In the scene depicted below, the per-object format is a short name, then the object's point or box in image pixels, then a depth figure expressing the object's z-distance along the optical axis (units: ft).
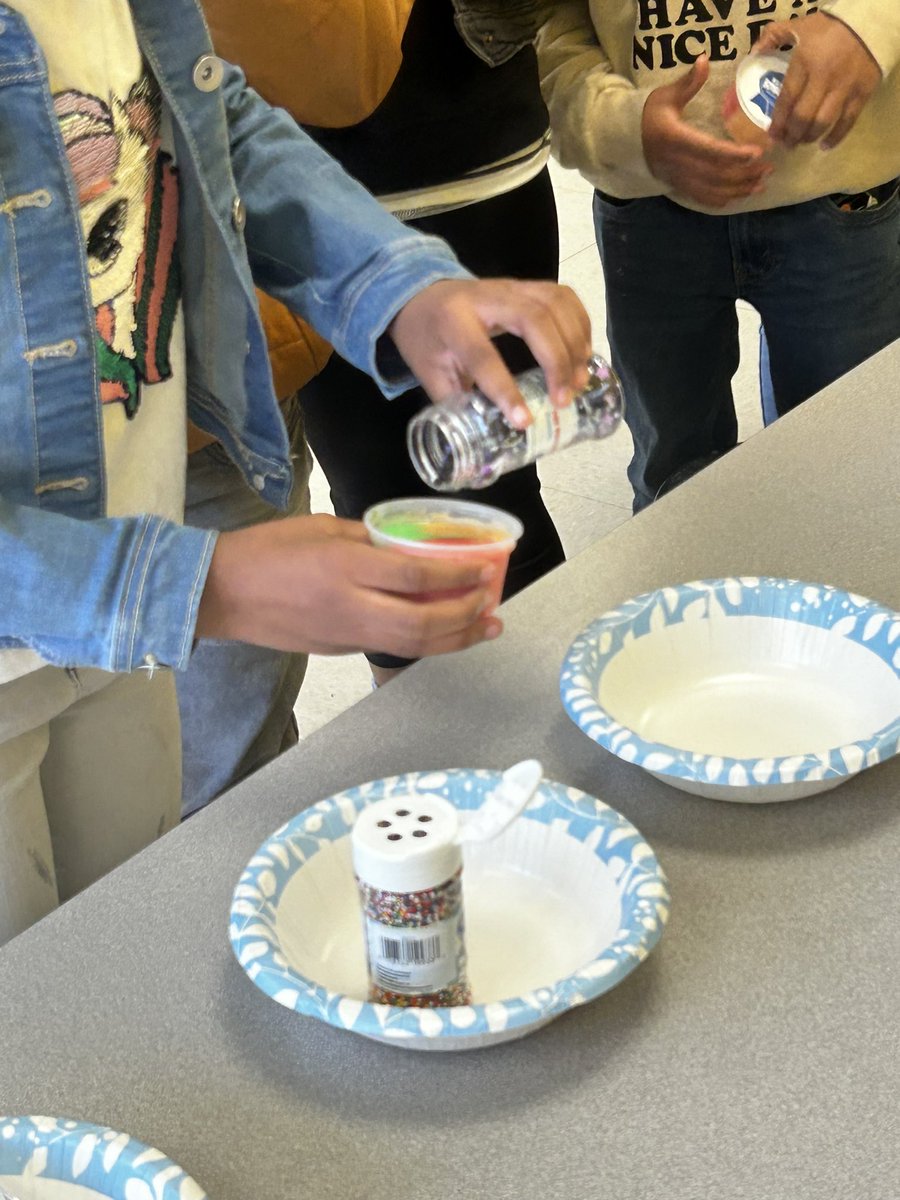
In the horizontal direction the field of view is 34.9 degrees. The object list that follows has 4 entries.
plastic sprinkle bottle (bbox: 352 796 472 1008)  1.98
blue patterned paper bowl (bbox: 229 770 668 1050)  2.09
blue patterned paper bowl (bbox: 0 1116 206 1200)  1.94
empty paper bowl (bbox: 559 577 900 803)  2.74
